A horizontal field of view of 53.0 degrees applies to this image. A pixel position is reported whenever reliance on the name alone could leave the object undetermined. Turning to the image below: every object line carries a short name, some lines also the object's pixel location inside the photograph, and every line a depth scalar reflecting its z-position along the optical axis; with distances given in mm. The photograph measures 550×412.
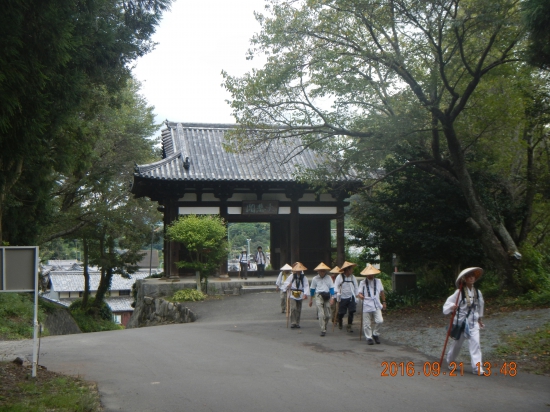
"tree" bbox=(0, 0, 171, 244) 6613
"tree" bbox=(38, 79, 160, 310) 24297
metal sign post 7528
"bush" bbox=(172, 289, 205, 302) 20506
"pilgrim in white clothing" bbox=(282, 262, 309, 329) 14078
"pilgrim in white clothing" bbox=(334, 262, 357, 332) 13148
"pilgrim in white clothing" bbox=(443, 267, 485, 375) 8336
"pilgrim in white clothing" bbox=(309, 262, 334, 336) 13354
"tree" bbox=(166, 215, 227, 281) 20609
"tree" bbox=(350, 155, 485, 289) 16547
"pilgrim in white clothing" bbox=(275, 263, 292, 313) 16656
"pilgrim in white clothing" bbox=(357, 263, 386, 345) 11523
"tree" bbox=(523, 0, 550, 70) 8859
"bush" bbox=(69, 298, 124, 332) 28156
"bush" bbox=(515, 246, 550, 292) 14583
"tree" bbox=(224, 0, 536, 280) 13359
